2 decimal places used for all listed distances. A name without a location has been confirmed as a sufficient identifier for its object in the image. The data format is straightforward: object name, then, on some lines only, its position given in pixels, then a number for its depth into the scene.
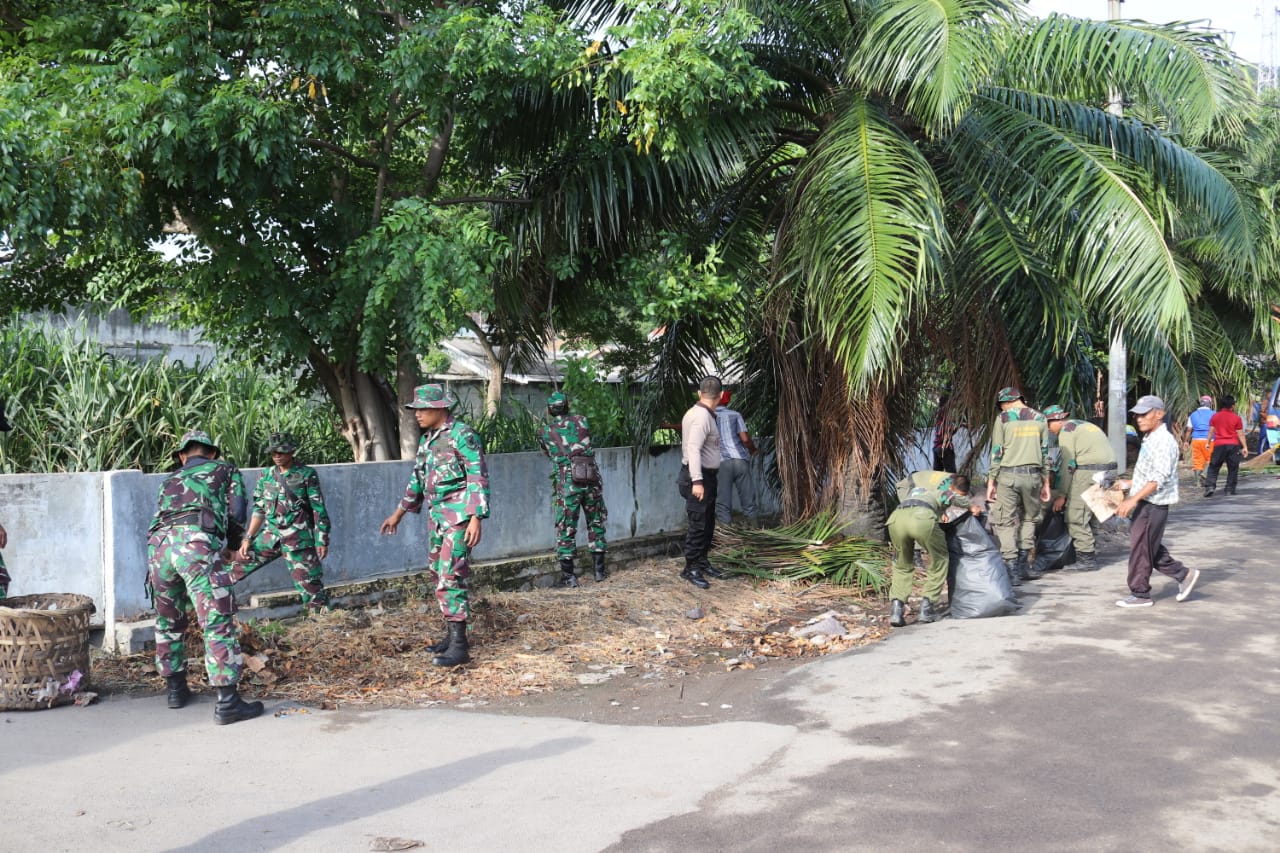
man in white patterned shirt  8.68
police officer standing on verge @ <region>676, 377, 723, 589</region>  9.55
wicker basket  6.07
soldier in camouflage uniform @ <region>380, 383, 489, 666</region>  7.15
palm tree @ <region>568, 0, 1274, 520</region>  8.85
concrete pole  16.23
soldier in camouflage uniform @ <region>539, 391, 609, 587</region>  9.91
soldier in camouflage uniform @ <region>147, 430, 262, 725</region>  6.03
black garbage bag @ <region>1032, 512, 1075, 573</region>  10.97
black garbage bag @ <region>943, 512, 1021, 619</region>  8.54
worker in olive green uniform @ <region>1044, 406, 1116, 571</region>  10.91
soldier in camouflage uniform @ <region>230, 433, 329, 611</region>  7.82
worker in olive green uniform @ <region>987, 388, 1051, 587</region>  10.38
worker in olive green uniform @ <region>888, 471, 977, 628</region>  8.32
